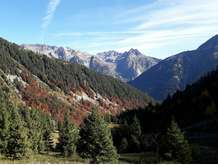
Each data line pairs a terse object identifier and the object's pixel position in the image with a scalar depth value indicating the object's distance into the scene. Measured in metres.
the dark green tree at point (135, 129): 79.47
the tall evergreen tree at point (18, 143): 44.95
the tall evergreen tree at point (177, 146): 52.26
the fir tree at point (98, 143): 46.56
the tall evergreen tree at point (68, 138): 64.85
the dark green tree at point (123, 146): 74.92
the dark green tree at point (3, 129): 51.58
